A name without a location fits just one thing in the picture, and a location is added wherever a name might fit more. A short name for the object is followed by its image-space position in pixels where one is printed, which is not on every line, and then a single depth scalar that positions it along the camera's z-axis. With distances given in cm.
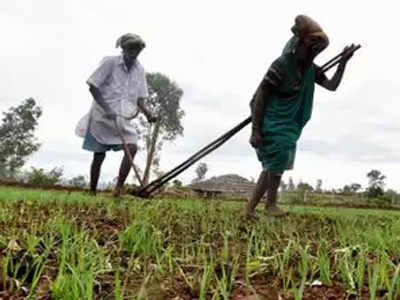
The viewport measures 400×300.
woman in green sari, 379
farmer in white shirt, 579
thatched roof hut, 2642
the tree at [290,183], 4193
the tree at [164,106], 3800
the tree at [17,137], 4288
